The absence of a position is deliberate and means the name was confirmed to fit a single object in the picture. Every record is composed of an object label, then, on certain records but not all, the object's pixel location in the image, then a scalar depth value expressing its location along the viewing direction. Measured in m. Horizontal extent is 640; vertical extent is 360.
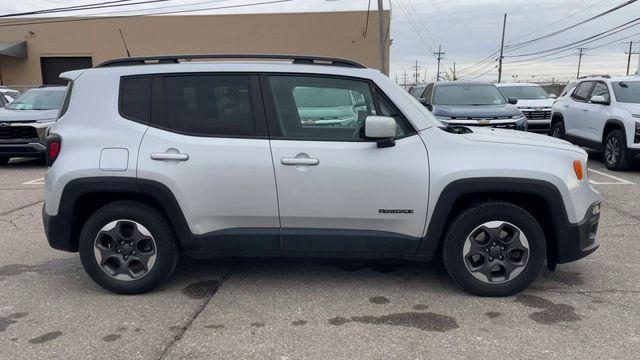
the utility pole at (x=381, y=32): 23.66
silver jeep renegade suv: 3.78
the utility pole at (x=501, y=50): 53.96
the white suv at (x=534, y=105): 14.22
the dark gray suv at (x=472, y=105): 10.02
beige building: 29.81
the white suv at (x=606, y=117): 9.17
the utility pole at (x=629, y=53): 78.19
